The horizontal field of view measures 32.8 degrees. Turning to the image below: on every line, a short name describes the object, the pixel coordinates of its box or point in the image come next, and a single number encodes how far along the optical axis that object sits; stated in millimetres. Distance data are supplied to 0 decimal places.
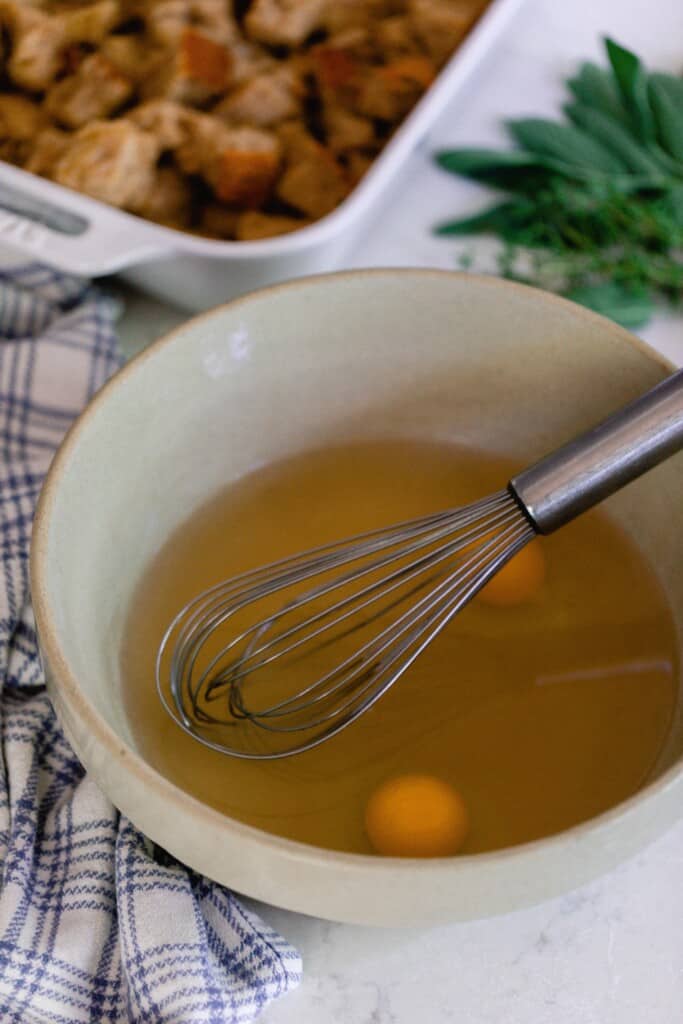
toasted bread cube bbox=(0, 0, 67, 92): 882
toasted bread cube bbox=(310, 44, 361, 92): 893
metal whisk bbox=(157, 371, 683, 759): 515
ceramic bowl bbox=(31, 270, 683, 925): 439
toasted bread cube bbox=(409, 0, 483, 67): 912
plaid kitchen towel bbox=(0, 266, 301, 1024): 489
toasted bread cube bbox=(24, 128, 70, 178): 835
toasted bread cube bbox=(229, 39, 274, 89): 900
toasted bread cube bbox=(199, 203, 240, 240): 825
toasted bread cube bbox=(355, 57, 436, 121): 874
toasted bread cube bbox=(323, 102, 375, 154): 862
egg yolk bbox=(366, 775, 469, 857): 518
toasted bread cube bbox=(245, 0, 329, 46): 907
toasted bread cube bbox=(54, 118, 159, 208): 788
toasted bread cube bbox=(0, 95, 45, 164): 862
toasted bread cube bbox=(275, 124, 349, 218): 817
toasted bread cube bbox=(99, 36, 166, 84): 897
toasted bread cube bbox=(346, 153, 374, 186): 849
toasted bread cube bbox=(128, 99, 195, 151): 836
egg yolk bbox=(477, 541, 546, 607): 626
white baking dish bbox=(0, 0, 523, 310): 727
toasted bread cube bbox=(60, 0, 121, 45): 896
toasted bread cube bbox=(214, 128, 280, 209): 813
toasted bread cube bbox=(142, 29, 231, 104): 870
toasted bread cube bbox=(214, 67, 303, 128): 862
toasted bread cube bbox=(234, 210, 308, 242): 794
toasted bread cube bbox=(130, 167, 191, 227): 810
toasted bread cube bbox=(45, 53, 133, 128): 860
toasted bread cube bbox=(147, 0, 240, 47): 895
